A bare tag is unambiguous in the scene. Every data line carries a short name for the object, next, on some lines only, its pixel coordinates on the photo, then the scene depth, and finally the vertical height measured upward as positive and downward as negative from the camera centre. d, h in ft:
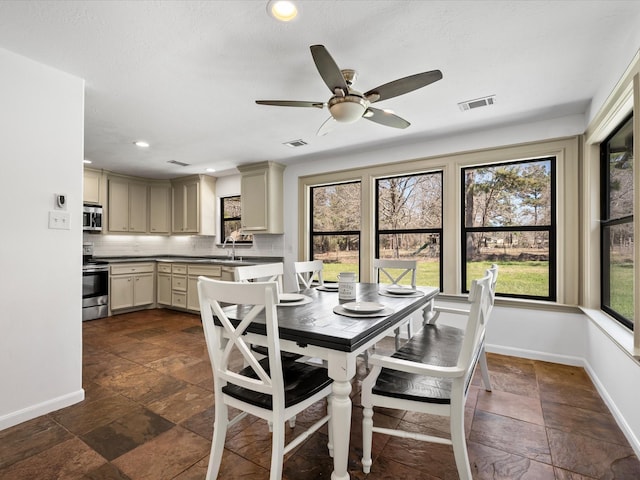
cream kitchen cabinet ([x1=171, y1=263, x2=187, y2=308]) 17.67 -2.43
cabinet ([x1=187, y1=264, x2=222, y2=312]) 16.78 -1.81
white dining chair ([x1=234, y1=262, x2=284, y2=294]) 7.54 -0.78
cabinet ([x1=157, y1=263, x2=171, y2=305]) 18.35 -2.46
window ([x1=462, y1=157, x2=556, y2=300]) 10.84 +0.54
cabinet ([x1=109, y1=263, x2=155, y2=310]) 16.99 -2.42
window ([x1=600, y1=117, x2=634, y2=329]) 7.41 +0.42
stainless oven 15.78 -2.46
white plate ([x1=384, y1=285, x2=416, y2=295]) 7.92 -1.25
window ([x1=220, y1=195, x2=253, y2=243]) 18.85 +1.35
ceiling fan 5.61 +2.93
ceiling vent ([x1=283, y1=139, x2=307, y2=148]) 12.81 +3.93
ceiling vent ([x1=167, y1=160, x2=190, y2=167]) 15.67 +3.85
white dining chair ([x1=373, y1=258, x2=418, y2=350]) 9.78 -0.79
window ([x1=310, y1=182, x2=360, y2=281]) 14.83 +0.64
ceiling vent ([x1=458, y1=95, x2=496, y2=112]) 9.00 +3.93
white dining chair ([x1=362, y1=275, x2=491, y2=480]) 4.71 -2.33
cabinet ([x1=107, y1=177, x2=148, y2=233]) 17.90 +1.99
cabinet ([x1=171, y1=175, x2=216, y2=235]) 18.80 +2.14
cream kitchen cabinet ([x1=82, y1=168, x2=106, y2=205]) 16.66 +2.82
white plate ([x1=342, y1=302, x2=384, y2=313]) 5.99 -1.26
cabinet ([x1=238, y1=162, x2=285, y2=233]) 15.76 +2.16
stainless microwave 16.63 +1.19
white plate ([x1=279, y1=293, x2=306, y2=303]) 6.95 -1.24
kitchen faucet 18.70 -0.36
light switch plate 7.36 +0.48
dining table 4.66 -1.41
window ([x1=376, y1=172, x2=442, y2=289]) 12.88 +0.81
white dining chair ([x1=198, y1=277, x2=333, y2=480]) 4.35 -2.15
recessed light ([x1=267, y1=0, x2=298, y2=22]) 5.37 +3.92
